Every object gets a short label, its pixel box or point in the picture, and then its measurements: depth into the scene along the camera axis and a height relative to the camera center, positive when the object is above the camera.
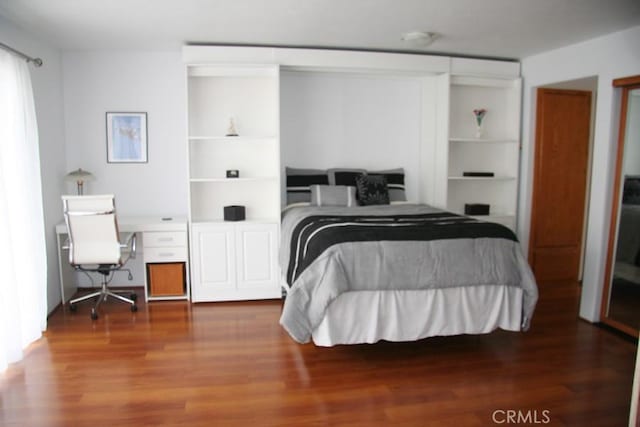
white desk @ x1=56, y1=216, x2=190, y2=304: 4.36 -0.75
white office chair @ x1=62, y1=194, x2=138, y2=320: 3.88 -0.60
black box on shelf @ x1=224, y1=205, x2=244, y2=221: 4.48 -0.48
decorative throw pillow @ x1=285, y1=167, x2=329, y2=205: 4.80 -0.21
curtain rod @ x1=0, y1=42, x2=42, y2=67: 3.12 +0.73
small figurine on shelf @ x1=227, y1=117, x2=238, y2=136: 4.55 +0.29
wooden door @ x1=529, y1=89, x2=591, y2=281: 4.94 -0.21
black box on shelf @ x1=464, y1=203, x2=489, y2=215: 5.08 -0.50
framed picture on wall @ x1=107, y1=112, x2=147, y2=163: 4.73 +0.23
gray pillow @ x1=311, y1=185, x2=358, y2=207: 4.67 -0.34
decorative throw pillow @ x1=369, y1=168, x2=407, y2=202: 5.00 -0.24
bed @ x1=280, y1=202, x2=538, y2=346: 3.03 -0.78
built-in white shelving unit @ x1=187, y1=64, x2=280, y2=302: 4.43 -0.17
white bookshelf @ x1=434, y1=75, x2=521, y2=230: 4.93 +0.14
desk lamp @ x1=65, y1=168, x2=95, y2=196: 4.34 -0.14
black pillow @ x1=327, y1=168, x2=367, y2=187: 4.89 -0.15
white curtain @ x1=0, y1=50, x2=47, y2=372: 3.09 -0.42
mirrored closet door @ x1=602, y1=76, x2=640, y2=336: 3.70 -0.51
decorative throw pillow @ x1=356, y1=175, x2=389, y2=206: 4.75 -0.28
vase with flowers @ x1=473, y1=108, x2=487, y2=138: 5.06 +0.47
